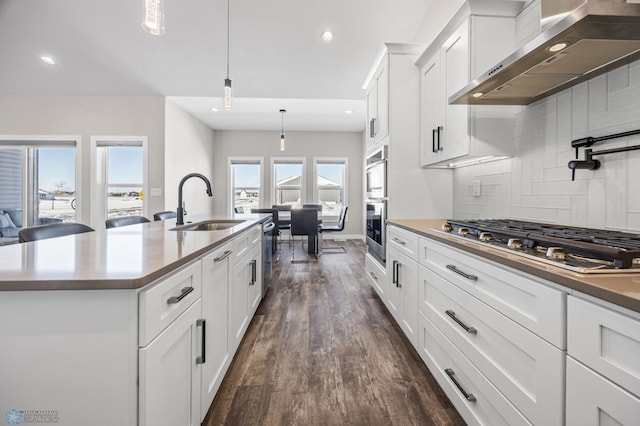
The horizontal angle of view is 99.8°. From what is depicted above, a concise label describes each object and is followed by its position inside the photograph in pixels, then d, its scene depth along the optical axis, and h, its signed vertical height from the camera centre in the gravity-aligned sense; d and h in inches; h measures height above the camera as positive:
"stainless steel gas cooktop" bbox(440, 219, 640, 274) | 27.6 -4.0
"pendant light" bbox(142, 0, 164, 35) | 56.8 +41.4
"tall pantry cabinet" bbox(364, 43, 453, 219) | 93.5 +21.2
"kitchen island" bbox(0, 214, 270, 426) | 26.6 -13.3
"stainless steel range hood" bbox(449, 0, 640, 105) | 34.7 +25.5
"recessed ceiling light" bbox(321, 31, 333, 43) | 126.0 +82.8
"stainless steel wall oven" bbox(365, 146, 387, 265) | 95.5 +3.6
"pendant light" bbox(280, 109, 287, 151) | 203.0 +60.1
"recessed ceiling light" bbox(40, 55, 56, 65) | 144.8 +81.3
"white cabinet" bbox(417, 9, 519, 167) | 67.0 +34.1
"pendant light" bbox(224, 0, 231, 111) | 92.1 +40.3
